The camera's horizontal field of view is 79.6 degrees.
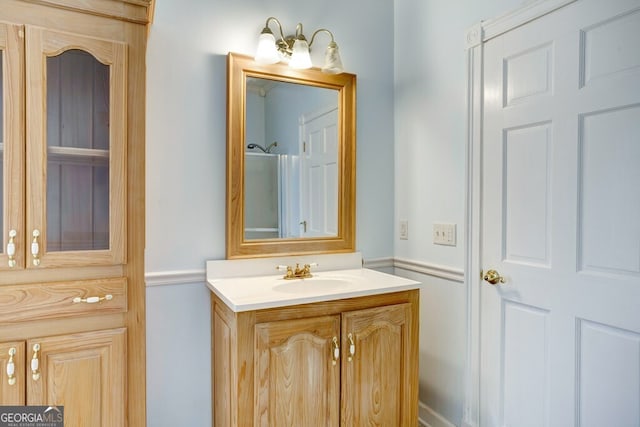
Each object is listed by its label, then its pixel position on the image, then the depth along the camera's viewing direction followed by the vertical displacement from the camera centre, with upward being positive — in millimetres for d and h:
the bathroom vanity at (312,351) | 1398 -565
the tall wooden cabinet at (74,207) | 1177 +0
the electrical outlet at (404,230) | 2188 -122
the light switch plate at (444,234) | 1875 -126
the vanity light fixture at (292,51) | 1784 +764
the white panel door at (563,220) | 1260 -39
